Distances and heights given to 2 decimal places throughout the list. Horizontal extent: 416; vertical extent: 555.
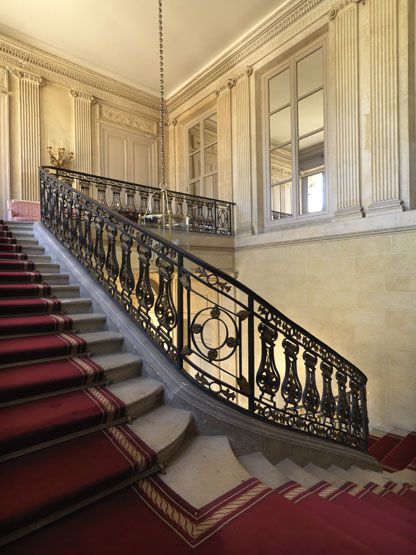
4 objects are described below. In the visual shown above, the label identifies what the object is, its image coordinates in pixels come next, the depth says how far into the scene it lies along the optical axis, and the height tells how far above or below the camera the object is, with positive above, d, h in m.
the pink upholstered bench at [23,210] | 5.82 +1.37
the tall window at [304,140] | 5.57 +2.50
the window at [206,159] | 7.81 +3.05
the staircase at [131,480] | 1.22 -0.96
